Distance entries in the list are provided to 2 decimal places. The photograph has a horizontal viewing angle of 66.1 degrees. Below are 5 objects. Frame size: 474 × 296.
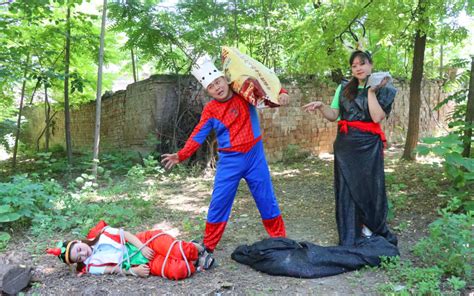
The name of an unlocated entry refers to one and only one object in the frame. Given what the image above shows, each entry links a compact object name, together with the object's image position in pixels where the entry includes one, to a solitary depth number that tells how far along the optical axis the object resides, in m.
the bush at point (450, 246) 2.46
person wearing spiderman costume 3.07
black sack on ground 2.75
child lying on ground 2.71
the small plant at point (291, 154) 8.78
